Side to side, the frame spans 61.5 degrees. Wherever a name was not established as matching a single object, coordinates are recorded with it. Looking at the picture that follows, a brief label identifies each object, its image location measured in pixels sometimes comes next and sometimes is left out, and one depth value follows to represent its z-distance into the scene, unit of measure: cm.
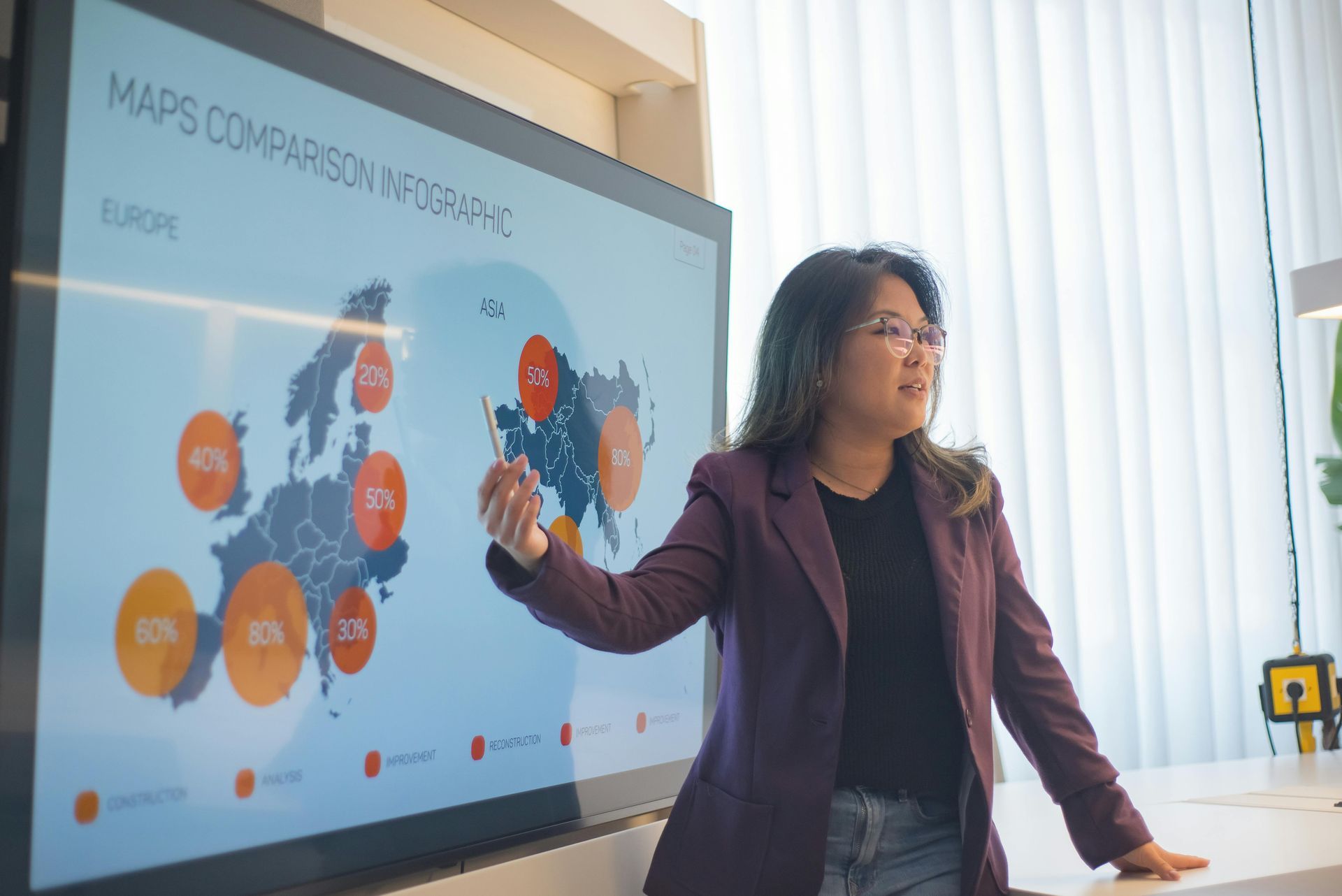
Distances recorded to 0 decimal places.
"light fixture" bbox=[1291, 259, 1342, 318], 254
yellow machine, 274
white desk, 142
